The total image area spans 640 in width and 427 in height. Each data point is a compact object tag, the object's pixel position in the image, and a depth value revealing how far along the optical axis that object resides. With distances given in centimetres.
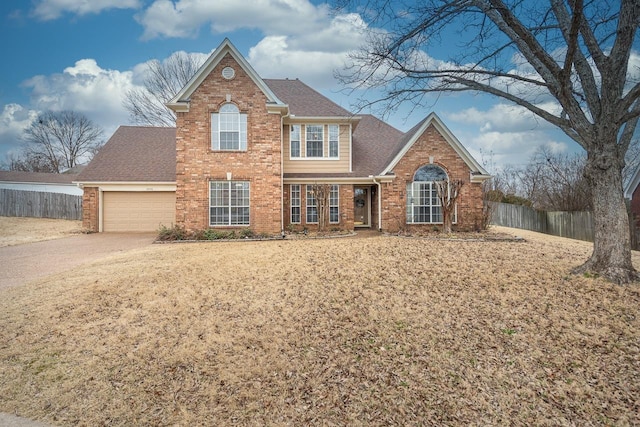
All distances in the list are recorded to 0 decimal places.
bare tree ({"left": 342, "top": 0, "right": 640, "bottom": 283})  712
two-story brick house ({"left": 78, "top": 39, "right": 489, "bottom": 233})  1486
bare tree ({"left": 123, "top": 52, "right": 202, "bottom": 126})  2892
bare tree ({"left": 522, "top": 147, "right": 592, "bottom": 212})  2145
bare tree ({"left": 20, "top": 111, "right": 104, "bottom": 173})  3985
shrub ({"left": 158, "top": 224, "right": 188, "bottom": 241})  1431
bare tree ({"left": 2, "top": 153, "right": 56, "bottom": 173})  4259
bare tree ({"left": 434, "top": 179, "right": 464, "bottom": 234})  1491
